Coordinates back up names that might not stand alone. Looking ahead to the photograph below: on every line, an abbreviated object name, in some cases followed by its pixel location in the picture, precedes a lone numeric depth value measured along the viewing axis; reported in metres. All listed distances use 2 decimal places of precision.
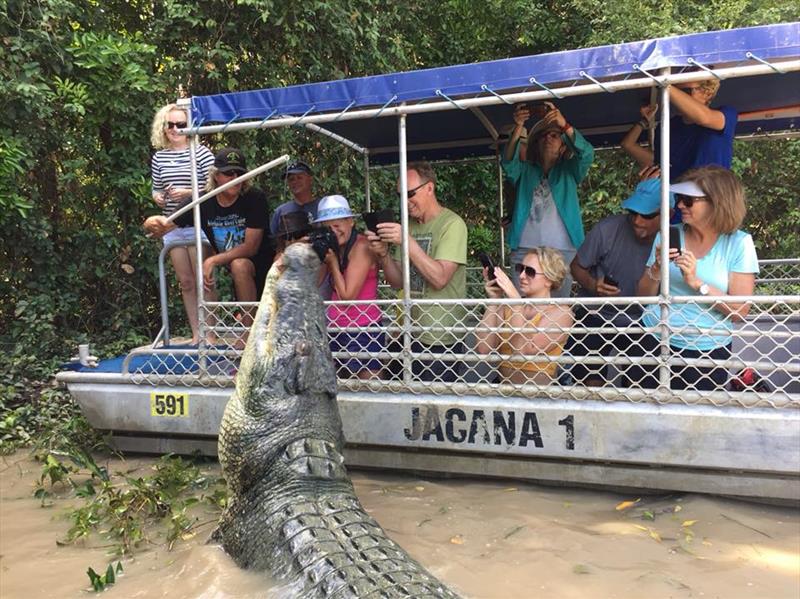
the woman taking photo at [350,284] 3.84
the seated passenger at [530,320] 3.48
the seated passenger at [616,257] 3.70
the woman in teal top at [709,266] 3.16
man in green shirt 3.72
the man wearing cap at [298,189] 4.87
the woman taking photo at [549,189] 4.31
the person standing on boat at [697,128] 3.40
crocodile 2.36
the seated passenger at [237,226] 4.48
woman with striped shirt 4.85
